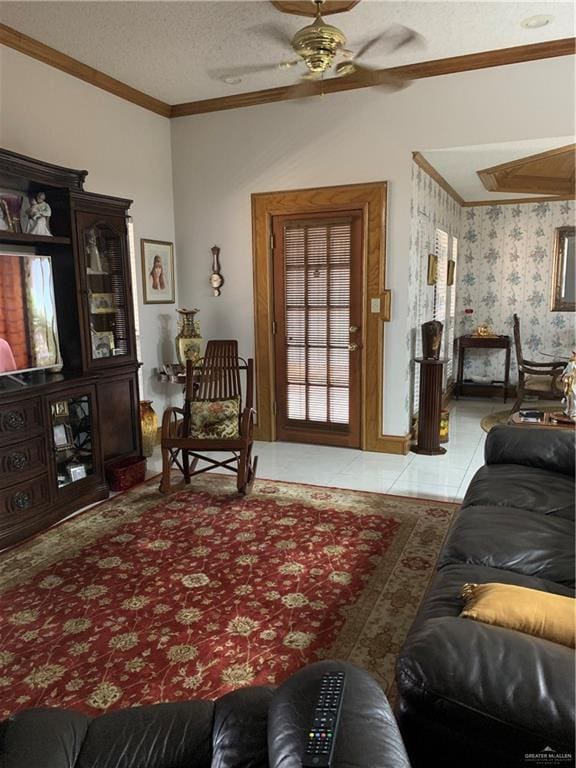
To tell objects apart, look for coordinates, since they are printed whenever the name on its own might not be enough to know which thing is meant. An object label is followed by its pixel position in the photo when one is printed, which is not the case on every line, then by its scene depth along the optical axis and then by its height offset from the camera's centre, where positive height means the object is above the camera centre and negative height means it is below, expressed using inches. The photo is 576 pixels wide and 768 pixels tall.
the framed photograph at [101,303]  149.6 +0.8
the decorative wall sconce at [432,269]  200.5 +11.2
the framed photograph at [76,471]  137.4 -41.4
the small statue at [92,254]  146.0 +13.9
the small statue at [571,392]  135.9 -23.6
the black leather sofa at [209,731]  38.0 -33.4
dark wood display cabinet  122.4 -10.0
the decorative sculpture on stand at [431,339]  179.6 -12.8
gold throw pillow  47.2 -28.4
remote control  34.8 -28.7
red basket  150.6 -46.4
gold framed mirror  262.4 +12.5
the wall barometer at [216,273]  198.5 +11.1
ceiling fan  117.4 +64.2
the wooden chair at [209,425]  145.2 -32.8
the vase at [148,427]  183.3 -40.8
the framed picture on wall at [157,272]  188.9 +11.7
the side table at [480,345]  271.9 -23.0
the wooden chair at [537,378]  233.3 -35.0
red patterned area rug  79.4 -51.9
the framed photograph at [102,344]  149.1 -10.4
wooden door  181.8 -8.3
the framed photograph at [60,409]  132.7 -25.1
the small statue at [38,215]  134.3 +22.3
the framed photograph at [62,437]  134.7 -32.2
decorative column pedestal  179.5 -35.2
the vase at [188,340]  191.2 -12.4
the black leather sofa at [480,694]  38.4 -29.1
